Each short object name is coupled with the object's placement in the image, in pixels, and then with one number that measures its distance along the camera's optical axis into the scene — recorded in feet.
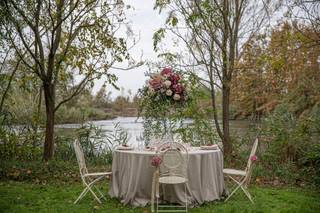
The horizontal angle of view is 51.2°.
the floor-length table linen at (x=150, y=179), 15.46
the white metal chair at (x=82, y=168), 15.62
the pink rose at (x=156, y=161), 13.96
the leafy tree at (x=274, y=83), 31.65
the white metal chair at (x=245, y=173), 16.02
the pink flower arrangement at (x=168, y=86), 17.39
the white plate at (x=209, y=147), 16.62
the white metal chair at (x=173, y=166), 14.35
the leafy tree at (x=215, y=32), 25.07
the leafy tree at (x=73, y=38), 22.58
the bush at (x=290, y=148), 21.66
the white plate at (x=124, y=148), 16.53
